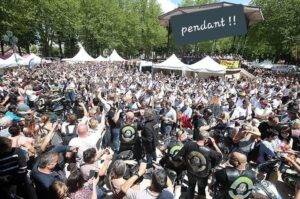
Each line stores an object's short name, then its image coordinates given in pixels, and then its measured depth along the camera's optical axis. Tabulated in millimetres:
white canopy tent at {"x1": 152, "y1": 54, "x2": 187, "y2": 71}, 15040
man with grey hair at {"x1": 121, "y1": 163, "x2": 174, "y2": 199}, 2228
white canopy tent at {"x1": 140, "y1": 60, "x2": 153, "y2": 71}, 19000
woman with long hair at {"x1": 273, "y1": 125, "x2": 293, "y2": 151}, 3809
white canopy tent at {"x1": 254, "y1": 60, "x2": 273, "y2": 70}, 32415
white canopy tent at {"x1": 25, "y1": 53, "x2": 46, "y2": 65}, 17200
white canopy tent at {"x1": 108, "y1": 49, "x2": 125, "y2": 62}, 24368
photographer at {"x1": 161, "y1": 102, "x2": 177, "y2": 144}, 5567
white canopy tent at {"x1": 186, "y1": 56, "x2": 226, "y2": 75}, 13762
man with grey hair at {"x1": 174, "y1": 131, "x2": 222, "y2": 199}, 2938
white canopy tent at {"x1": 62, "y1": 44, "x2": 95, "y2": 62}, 21822
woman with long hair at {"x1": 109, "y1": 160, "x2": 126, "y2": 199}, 2515
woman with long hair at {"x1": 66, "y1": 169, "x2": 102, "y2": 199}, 2262
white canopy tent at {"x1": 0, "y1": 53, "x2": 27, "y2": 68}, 14507
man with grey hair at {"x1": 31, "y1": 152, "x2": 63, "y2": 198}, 2410
